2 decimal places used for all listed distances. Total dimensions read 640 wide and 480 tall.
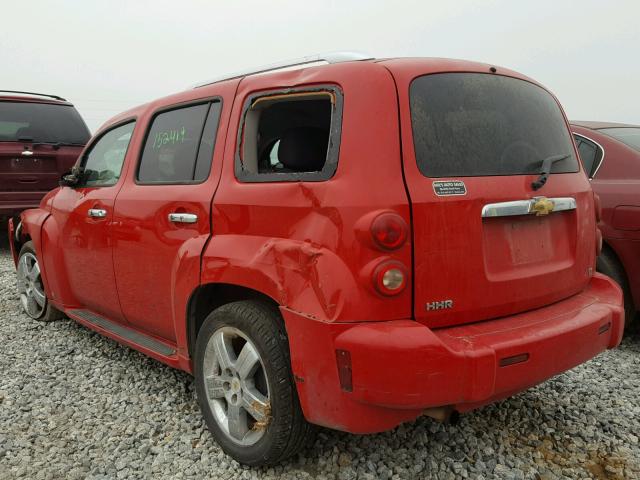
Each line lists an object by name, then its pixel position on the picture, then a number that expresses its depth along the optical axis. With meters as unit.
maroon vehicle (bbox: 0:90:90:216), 7.06
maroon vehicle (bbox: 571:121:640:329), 3.81
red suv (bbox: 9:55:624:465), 2.07
